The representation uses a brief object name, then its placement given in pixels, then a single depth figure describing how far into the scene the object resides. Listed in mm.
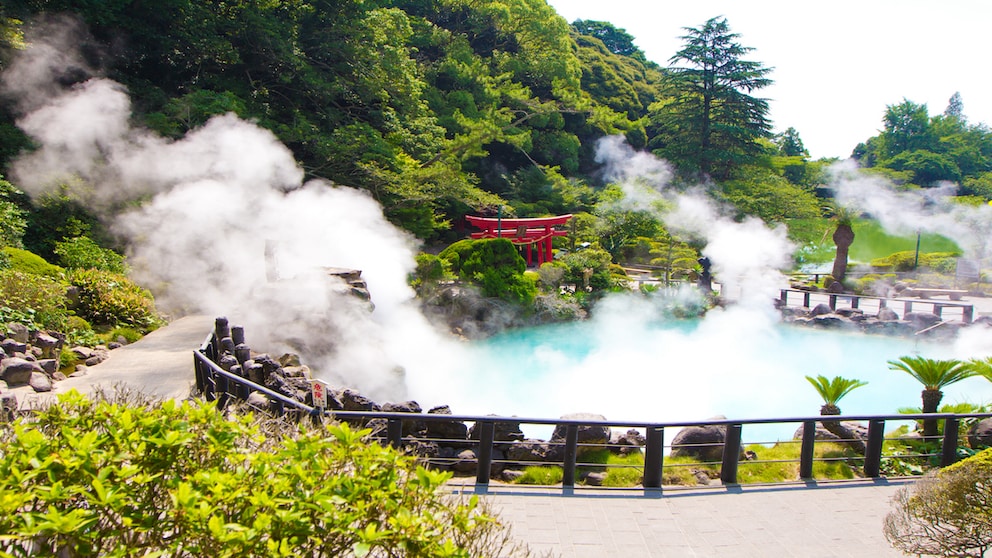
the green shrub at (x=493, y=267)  19673
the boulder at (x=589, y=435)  7847
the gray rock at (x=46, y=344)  9586
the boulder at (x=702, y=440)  7977
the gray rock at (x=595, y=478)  6867
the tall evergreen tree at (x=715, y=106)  35250
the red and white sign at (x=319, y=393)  5242
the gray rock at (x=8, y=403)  6089
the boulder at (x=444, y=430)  7918
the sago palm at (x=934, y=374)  9750
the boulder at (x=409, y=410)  8016
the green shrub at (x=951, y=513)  4008
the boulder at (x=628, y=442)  7824
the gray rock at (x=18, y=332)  9422
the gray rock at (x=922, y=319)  20234
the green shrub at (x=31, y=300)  10094
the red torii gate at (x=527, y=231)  24328
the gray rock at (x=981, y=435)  8180
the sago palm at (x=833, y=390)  10094
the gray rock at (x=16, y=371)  8414
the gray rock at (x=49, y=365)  8977
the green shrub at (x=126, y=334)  11362
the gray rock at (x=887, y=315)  21047
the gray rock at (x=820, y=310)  22098
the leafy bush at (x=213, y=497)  2484
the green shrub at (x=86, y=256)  13648
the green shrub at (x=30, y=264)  12000
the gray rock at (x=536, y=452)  7480
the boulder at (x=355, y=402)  8492
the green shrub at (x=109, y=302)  11820
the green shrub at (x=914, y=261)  28891
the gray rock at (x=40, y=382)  8430
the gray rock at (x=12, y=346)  9055
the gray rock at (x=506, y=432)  8094
